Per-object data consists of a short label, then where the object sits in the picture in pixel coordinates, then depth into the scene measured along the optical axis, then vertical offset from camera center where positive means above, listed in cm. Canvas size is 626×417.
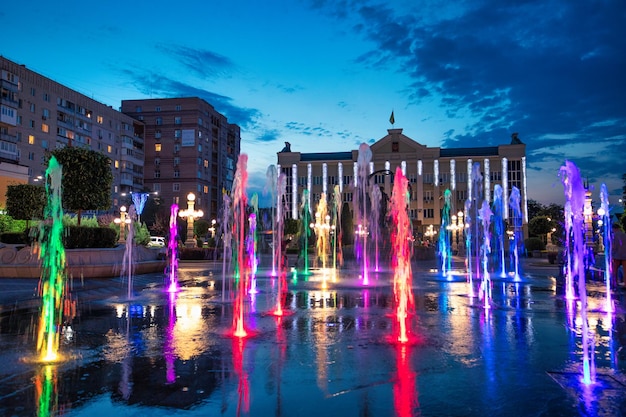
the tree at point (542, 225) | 5436 +246
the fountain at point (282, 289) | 994 -123
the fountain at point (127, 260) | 1910 -49
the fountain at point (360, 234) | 3236 +118
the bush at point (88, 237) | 1939 +43
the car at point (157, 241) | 4849 +72
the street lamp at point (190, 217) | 3127 +203
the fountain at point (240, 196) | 827 +117
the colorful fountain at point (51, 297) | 620 -65
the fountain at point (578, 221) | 518 +40
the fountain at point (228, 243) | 3656 +37
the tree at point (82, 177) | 2236 +327
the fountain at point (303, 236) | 2488 +138
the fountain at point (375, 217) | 3453 +218
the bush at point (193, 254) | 3319 -42
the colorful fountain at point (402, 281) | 753 -83
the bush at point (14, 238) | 2423 +50
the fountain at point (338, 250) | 3477 -20
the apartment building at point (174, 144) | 8344 +1772
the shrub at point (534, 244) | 4866 +32
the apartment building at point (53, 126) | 5150 +1550
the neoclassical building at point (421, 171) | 7962 +1285
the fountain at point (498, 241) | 2321 +69
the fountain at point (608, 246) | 1060 +3
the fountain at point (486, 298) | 1114 -128
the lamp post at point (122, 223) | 3434 +191
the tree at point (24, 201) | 3509 +335
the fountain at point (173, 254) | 1481 -24
